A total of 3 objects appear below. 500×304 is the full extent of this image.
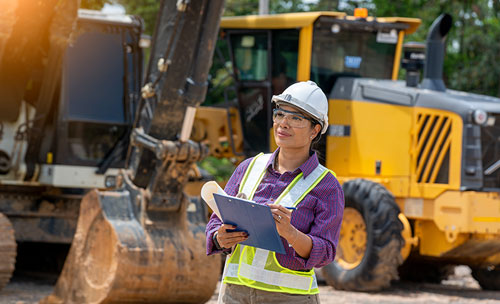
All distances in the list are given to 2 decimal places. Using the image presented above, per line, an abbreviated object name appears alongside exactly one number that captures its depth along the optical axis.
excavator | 11.33
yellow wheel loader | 15.03
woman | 5.50
